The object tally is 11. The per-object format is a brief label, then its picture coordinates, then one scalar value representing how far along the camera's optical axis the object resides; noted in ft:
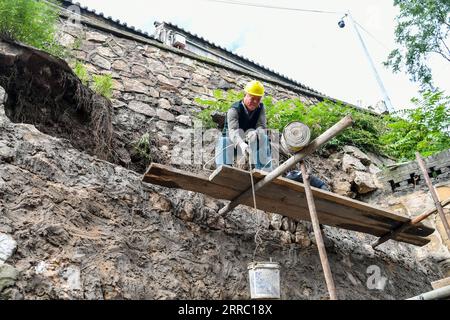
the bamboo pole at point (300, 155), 9.45
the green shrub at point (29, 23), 12.91
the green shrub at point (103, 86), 15.56
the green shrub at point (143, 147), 15.11
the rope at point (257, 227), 10.87
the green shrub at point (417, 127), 23.62
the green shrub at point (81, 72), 15.99
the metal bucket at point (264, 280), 9.46
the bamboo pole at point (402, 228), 13.80
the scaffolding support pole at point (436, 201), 13.56
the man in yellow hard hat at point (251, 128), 12.90
